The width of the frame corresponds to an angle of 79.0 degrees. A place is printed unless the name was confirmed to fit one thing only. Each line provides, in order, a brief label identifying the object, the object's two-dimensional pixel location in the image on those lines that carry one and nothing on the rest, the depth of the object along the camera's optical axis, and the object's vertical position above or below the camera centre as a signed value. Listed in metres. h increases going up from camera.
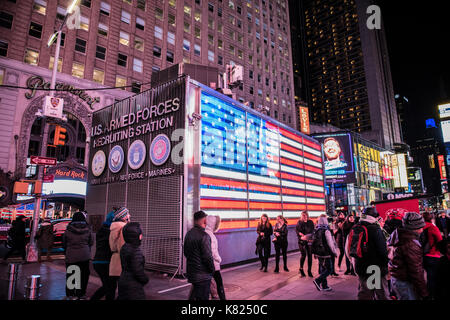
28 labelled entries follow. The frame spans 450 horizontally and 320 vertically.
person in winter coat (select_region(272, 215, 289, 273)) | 10.47 -0.99
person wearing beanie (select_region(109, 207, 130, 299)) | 5.20 -0.62
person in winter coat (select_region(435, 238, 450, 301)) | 3.94 -1.03
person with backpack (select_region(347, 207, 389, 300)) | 5.19 -0.88
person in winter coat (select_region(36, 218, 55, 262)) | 12.32 -0.97
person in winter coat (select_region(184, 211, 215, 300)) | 4.74 -0.87
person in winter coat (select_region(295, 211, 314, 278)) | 9.52 -0.84
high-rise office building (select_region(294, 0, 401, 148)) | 110.25 +64.39
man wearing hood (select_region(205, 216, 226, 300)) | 5.94 -1.23
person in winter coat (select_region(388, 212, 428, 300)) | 4.52 -0.89
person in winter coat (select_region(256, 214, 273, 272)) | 10.50 -1.09
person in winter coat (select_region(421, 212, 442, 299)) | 6.00 -1.00
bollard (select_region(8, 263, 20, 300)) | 6.06 -1.43
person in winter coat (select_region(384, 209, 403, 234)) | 10.45 -0.45
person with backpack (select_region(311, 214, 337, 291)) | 7.52 -1.10
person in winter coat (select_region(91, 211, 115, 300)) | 5.60 -0.92
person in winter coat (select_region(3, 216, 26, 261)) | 12.21 -0.81
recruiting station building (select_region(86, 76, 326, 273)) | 10.05 +1.96
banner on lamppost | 13.27 +5.22
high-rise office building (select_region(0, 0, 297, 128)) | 27.39 +23.57
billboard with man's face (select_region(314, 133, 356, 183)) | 46.37 +9.29
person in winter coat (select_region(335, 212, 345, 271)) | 10.58 -1.07
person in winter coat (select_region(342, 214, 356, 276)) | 10.31 -0.57
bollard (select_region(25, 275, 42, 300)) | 5.79 -1.54
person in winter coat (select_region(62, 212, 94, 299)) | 6.65 -0.85
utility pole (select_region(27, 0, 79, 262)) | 12.33 -0.09
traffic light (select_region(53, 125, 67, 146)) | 12.30 +3.50
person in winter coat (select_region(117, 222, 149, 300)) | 4.04 -0.81
